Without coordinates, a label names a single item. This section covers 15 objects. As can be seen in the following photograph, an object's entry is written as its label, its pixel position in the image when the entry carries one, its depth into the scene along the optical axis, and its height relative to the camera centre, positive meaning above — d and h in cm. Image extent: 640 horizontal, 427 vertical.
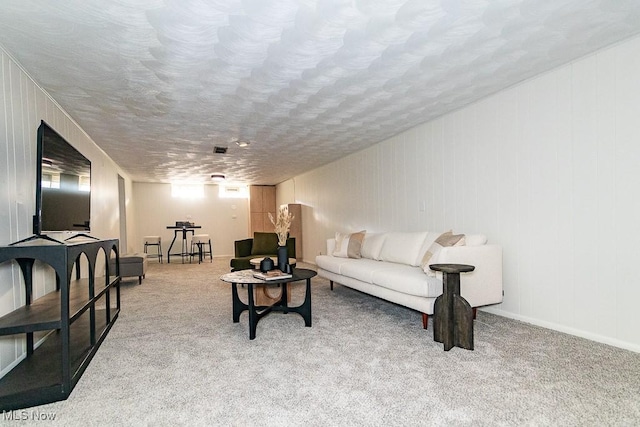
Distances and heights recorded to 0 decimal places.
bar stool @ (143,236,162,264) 937 -60
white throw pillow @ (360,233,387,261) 481 -41
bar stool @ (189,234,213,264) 925 -68
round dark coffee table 305 -80
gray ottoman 570 -77
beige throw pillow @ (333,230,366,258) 502 -42
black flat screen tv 255 +31
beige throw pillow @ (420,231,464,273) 326 -31
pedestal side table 262 -77
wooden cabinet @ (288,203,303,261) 870 -13
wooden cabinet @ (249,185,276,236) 1052 +38
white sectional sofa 309 -57
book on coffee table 329 -56
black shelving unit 196 -67
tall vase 362 -42
